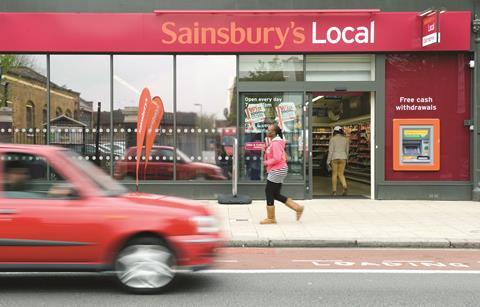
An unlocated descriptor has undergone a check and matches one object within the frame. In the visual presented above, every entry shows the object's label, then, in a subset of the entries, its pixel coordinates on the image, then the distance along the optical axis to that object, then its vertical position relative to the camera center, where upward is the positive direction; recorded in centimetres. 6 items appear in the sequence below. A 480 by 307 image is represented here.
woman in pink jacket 1062 -43
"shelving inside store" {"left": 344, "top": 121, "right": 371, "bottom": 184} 1809 -18
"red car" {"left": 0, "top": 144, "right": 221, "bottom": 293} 582 -82
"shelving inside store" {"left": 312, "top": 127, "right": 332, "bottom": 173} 2108 +4
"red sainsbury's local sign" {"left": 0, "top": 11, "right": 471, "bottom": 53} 1359 +275
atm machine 1409 +3
